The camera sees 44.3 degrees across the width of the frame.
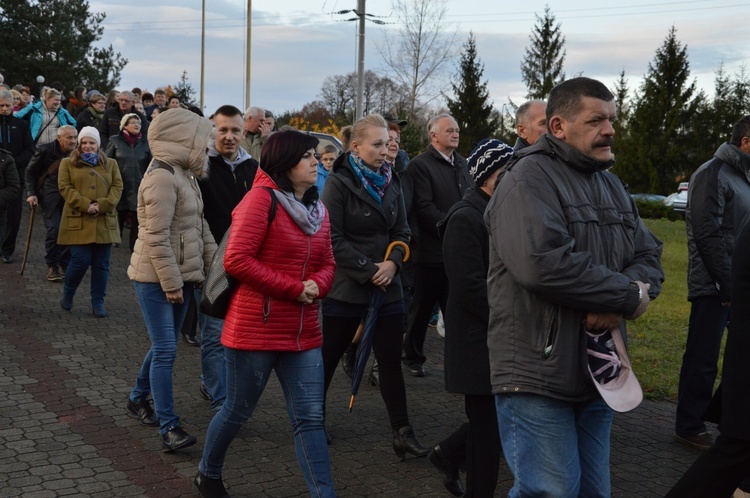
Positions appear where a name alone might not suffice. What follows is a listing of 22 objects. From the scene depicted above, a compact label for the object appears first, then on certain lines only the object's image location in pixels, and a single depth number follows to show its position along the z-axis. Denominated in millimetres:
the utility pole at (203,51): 51500
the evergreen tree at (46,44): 44719
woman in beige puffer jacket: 5715
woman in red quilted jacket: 4559
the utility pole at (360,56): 27319
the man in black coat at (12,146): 13742
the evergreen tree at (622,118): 58588
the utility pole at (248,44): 39625
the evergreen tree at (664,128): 57375
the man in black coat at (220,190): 6250
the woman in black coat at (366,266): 5824
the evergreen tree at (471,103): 55188
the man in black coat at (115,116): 16406
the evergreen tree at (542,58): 68812
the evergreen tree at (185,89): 45753
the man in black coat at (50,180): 11953
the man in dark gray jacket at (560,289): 3283
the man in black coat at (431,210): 7883
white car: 39906
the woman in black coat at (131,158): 13758
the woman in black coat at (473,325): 4496
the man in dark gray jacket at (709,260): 6023
